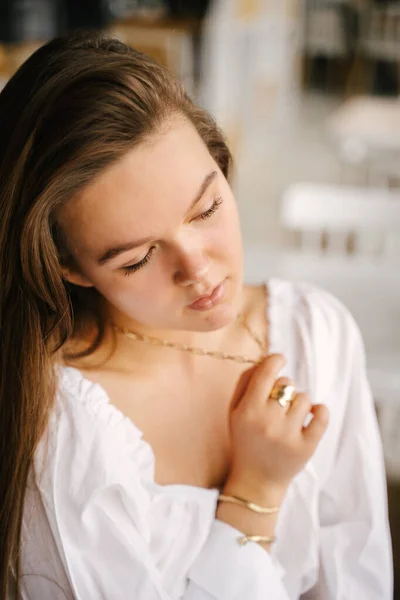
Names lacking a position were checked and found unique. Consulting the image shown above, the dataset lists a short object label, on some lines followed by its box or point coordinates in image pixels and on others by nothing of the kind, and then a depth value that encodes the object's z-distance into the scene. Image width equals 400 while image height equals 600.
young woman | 0.71
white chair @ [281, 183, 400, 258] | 1.67
